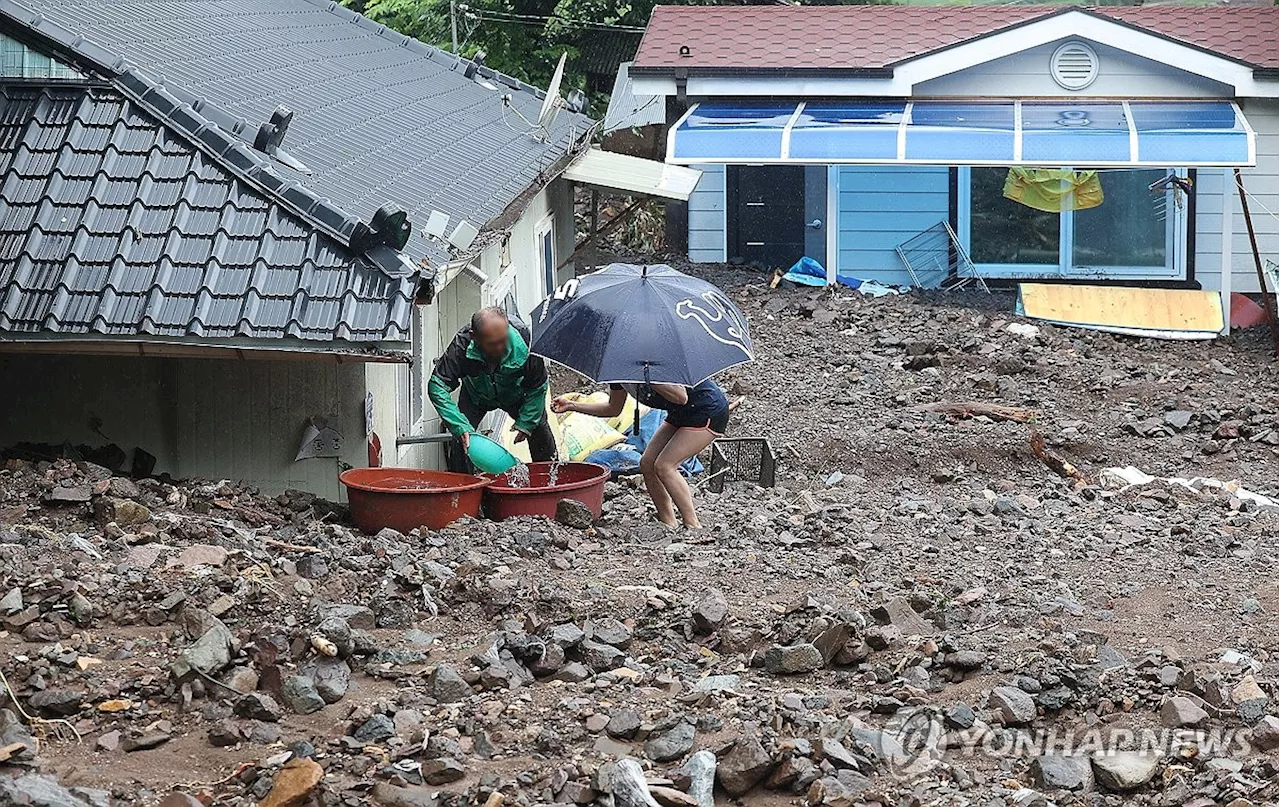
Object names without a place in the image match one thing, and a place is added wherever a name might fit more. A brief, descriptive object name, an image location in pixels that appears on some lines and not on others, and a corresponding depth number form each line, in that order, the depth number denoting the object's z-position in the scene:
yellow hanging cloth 40.91
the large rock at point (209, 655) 10.72
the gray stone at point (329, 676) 10.82
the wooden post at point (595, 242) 39.12
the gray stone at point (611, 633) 12.53
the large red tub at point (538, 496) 18.08
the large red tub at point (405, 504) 16.98
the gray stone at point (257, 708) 10.37
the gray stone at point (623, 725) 10.32
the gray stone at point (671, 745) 9.98
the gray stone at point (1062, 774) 10.03
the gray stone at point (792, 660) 12.14
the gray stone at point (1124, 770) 10.07
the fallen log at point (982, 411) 29.25
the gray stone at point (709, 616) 13.16
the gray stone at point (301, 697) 10.59
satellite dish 30.34
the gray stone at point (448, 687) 10.91
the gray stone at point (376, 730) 10.07
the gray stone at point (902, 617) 13.70
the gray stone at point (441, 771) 9.48
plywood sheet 37.75
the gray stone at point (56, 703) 10.32
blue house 37.91
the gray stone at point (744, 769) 9.66
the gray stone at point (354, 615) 12.40
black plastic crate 25.23
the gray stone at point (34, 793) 8.59
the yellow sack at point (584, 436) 25.19
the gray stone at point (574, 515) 18.19
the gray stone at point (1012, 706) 11.04
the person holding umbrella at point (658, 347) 17.61
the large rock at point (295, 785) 9.05
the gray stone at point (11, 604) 11.84
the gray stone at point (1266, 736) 10.59
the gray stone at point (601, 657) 12.05
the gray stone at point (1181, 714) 10.87
